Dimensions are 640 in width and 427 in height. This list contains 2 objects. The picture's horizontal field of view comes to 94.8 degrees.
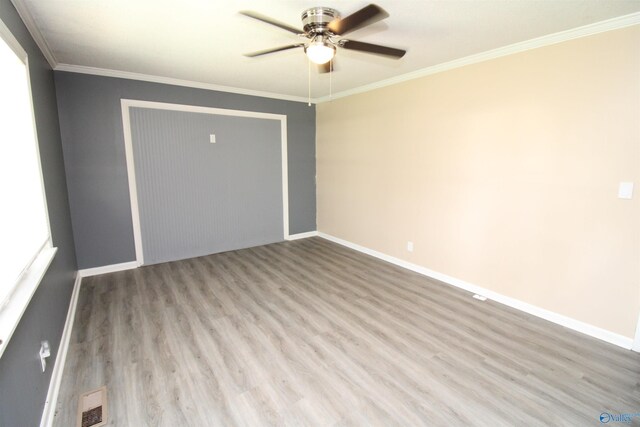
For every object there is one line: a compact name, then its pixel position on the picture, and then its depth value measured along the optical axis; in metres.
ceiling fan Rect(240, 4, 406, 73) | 1.85
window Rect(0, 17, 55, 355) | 1.34
